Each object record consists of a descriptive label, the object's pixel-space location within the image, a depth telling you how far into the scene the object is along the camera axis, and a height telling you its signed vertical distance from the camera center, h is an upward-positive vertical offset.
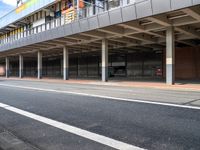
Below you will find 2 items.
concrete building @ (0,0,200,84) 21.33 +3.74
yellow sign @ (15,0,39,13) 46.34 +11.85
